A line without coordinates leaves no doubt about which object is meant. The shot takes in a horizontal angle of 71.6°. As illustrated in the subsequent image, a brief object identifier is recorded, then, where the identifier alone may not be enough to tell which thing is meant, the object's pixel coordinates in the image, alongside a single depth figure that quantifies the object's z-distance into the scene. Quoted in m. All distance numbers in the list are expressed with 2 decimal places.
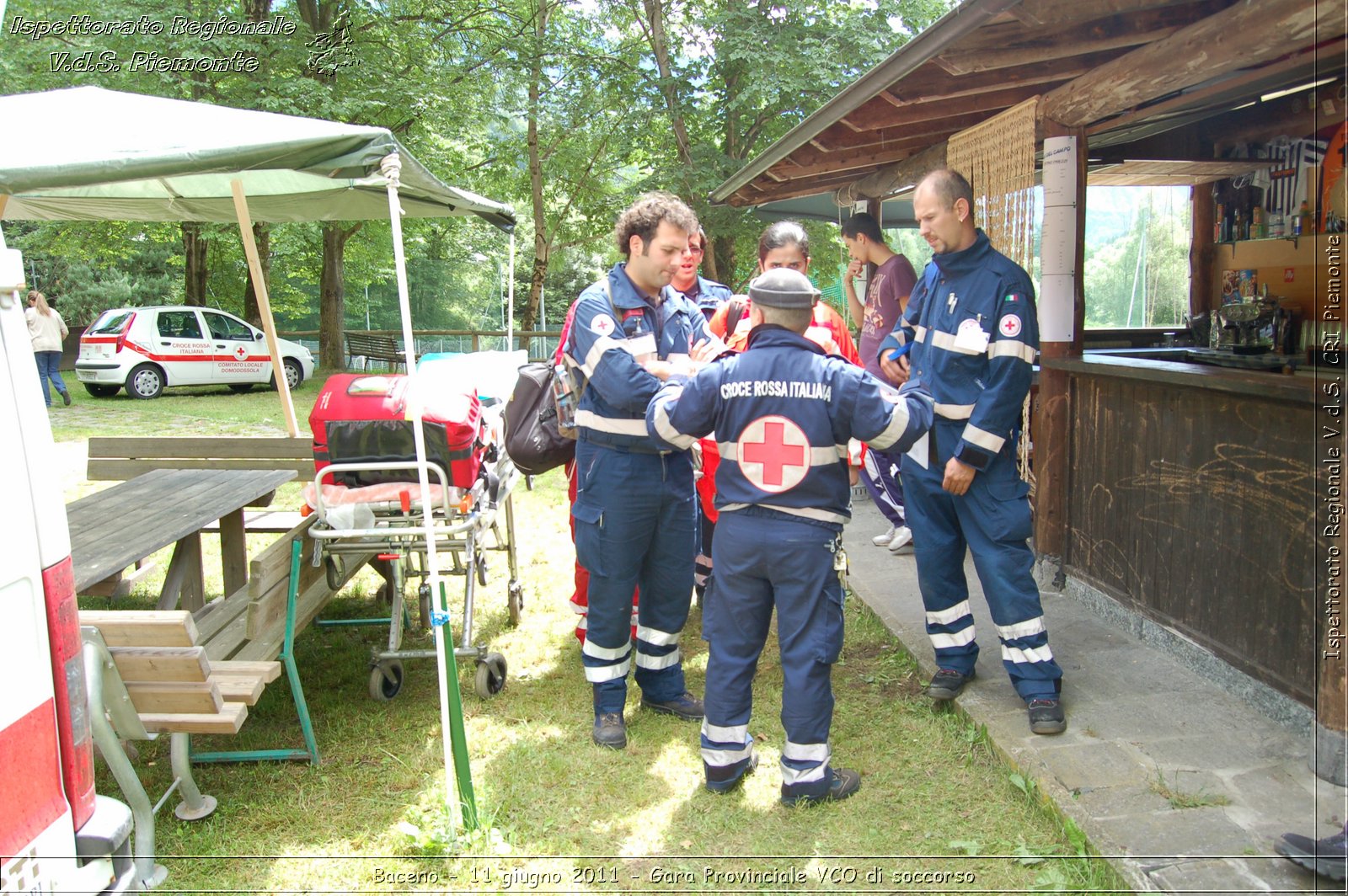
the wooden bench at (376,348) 20.14
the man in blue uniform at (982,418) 3.54
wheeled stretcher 4.16
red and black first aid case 4.23
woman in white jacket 13.79
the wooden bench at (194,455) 5.66
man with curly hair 3.64
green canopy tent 3.13
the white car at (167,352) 15.89
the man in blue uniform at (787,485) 3.15
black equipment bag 4.36
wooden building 3.17
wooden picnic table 3.70
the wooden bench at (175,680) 2.91
